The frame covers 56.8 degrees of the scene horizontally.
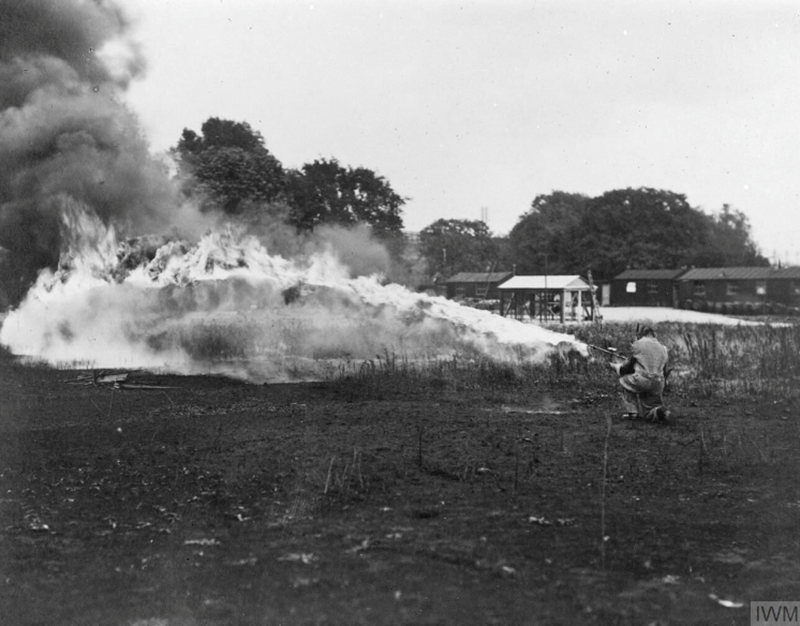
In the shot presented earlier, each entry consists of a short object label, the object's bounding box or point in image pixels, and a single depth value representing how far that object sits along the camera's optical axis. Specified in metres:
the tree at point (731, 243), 67.44
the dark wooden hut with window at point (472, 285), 63.38
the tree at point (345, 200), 39.28
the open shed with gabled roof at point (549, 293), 43.34
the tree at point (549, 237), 67.00
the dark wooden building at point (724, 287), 52.53
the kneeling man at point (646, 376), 12.25
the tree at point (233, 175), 37.50
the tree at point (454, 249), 73.56
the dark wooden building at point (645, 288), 60.16
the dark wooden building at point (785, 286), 50.62
